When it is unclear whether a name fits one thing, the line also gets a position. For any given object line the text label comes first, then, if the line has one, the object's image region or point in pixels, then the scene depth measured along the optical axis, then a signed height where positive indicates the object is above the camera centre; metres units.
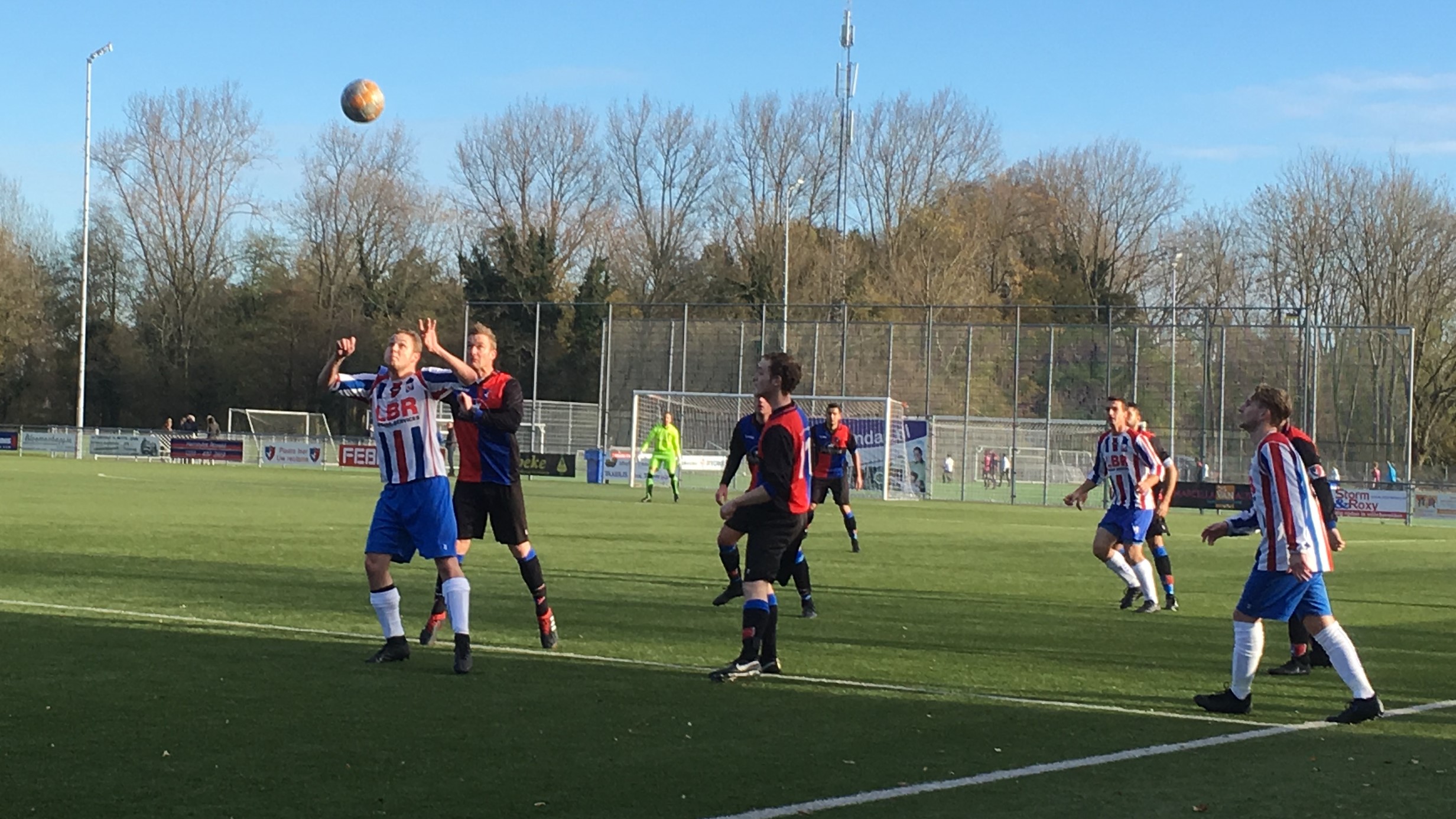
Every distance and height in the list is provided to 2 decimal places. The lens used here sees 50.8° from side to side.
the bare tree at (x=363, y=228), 76.69 +9.55
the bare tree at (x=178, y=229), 74.38 +9.15
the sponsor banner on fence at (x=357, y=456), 53.28 -1.36
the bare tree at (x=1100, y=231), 72.94 +9.79
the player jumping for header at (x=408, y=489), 9.20 -0.43
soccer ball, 19.89 +4.10
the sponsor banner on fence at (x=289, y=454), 54.19 -1.38
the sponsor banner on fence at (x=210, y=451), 54.97 -1.35
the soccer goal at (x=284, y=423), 68.81 -0.38
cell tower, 72.81 +13.93
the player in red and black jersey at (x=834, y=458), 20.42 -0.41
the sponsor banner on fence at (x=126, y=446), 57.09 -1.32
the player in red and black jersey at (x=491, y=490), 10.17 -0.48
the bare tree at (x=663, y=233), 75.56 +9.40
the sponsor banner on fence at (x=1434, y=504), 38.38 -1.56
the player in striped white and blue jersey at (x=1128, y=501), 14.61 -0.64
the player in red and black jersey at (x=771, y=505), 9.04 -0.47
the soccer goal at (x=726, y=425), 44.12 +0.05
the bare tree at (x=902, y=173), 73.00 +12.29
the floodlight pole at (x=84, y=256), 58.34 +5.92
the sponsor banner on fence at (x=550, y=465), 48.75 -1.40
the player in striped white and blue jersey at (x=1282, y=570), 8.29 -0.71
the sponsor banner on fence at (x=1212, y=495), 39.25 -1.52
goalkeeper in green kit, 32.91 -0.43
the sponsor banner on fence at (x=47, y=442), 58.59 -1.26
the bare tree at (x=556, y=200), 75.88 +11.02
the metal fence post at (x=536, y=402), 52.34 +0.64
